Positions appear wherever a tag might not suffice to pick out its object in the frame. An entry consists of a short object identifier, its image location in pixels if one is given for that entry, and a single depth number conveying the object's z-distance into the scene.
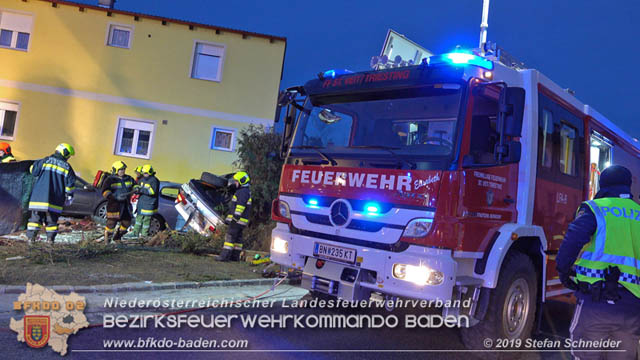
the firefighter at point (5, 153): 9.89
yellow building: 17.19
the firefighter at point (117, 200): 9.80
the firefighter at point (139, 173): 10.72
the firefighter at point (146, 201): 10.29
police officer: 2.98
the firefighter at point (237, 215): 8.59
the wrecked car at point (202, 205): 9.79
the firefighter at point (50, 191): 7.79
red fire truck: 4.13
